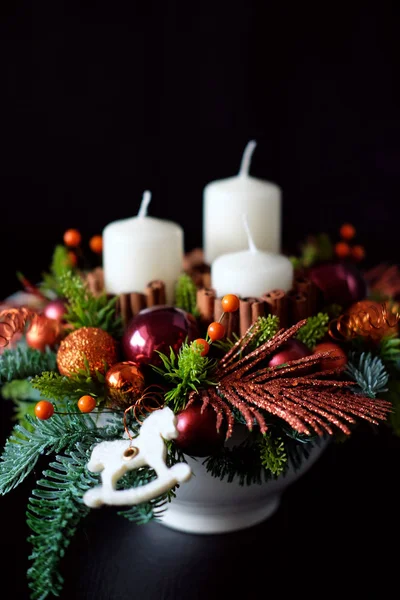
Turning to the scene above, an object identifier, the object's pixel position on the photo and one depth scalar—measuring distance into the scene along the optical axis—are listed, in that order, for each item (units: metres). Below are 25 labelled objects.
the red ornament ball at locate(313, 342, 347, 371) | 0.71
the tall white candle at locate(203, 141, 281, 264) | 0.93
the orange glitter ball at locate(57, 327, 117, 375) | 0.71
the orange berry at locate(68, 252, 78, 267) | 0.94
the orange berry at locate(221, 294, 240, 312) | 0.71
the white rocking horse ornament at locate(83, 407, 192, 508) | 0.59
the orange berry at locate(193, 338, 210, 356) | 0.64
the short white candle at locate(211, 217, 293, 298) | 0.79
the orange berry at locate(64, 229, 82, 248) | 0.94
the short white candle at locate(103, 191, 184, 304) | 0.85
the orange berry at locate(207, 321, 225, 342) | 0.68
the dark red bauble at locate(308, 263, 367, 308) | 0.84
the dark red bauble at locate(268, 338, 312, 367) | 0.68
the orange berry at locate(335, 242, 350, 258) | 1.01
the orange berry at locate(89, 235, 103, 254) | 0.98
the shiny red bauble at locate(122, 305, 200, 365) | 0.70
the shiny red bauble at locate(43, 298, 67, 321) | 0.84
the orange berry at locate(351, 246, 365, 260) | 1.03
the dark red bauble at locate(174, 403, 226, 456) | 0.63
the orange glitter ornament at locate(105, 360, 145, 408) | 0.67
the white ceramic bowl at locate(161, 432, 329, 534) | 0.73
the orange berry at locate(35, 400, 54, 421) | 0.64
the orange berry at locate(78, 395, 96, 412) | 0.64
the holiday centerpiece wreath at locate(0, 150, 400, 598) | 0.61
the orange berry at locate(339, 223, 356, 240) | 1.03
